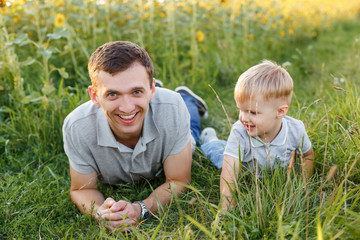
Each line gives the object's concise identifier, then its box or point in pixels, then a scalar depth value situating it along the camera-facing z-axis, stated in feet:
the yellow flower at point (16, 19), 14.99
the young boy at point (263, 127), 6.99
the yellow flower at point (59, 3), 14.14
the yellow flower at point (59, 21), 12.36
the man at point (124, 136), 6.94
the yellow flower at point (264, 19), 19.32
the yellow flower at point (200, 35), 14.70
